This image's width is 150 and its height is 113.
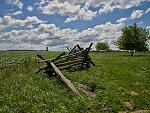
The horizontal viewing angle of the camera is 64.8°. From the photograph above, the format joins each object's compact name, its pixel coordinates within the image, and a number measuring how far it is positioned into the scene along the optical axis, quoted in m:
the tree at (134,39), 31.27
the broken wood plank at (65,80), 4.61
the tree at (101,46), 79.06
